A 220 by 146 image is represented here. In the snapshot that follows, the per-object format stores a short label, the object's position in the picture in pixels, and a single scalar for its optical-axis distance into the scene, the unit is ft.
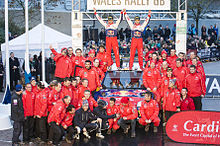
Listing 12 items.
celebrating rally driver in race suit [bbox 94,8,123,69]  46.78
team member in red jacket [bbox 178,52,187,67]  41.35
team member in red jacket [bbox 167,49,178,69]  42.24
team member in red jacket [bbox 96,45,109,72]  43.73
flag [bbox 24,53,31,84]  48.85
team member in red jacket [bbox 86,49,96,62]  42.09
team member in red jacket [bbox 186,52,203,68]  41.42
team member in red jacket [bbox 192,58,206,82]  39.96
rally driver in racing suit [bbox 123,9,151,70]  46.85
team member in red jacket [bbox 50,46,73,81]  41.47
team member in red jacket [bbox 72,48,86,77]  41.74
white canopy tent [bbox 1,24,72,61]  66.39
